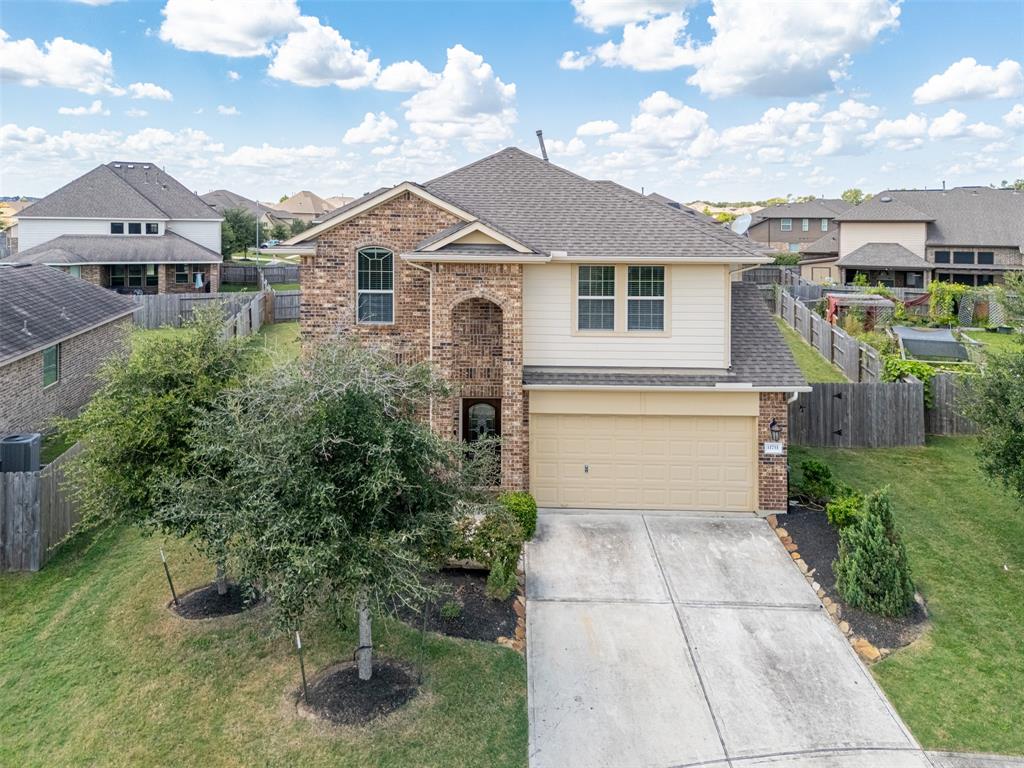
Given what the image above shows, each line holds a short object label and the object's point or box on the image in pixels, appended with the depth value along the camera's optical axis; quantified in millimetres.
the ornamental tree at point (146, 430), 9070
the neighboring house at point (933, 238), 43750
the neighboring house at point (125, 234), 39250
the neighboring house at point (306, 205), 105250
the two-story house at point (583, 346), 13844
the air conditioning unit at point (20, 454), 11609
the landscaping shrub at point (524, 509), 12234
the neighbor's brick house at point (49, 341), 15727
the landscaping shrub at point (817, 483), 13938
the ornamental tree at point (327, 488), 7020
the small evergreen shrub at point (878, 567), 10125
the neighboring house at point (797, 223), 62906
